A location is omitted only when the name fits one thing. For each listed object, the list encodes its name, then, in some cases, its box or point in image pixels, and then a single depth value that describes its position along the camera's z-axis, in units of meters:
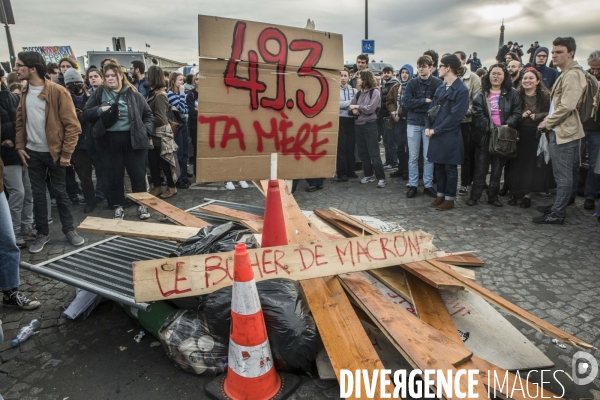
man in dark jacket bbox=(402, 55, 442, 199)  6.58
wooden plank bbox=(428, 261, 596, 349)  2.35
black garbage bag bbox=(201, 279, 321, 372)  2.42
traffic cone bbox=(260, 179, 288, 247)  3.04
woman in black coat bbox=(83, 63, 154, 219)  5.59
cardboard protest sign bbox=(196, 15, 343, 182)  2.79
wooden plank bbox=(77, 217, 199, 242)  3.73
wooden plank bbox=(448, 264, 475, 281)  3.45
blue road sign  15.48
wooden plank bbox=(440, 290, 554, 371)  2.52
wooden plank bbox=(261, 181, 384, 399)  2.23
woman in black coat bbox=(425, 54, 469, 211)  5.69
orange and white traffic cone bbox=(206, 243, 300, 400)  2.23
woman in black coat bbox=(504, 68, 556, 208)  5.89
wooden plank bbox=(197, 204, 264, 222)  4.23
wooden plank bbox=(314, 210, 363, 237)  3.96
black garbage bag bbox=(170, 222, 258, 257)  3.06
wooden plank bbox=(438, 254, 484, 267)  3.94
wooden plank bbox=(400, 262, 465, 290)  2.87
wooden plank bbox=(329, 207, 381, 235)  3.85
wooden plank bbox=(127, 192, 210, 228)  4.27
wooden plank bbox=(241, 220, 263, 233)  3.66
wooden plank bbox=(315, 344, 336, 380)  2.40
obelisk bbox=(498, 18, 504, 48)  27.50
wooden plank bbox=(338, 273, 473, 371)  2.19
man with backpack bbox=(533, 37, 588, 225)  5.00
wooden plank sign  2.40
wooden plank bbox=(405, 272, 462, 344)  2.62
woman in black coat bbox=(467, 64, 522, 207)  5.86
